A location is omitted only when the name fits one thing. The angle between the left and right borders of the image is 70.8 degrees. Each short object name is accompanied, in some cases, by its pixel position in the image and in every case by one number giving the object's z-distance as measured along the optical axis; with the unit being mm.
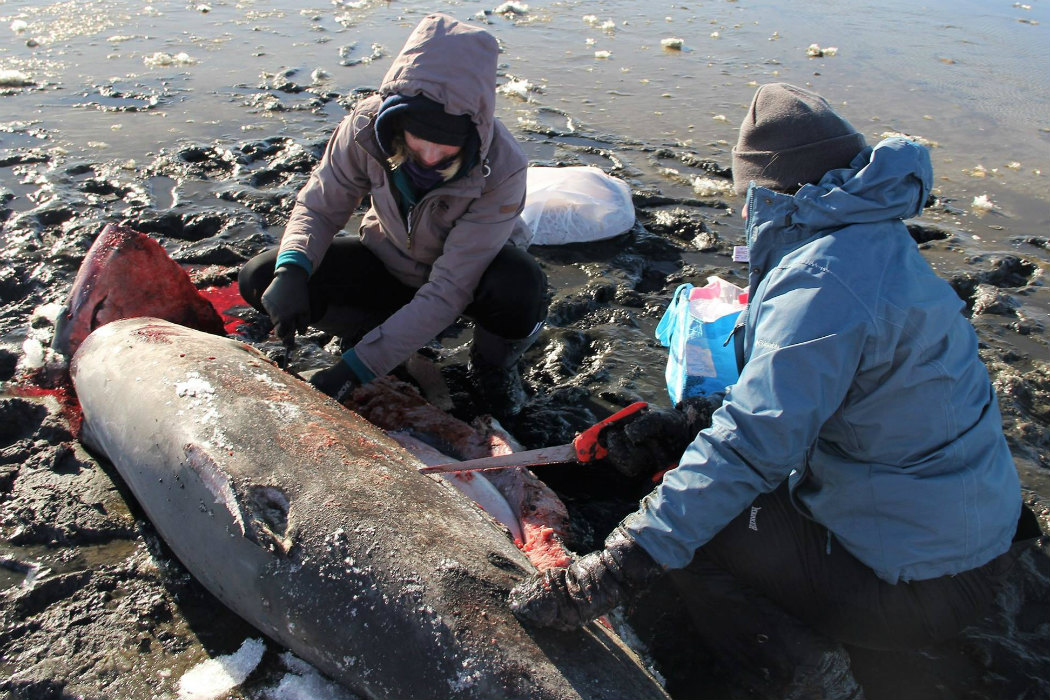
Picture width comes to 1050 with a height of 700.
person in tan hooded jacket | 3051
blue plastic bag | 3777
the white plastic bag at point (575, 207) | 5547
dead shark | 2119
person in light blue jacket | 2059
